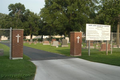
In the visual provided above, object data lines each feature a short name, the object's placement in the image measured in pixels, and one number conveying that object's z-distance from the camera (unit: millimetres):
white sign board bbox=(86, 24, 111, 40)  17173
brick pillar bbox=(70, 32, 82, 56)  16703
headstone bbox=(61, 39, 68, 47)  31625
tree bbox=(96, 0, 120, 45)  30992
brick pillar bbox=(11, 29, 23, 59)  13672
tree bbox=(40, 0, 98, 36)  46500
